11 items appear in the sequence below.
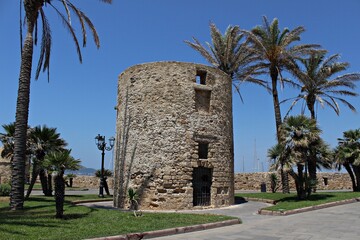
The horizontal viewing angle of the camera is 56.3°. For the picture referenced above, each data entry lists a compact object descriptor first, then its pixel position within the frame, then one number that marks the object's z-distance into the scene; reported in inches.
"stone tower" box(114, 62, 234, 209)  651.5
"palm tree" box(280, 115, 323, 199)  705.6
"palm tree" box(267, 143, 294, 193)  699.4
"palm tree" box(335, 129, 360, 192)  919.7
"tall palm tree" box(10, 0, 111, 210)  548.7
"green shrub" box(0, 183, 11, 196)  832.3
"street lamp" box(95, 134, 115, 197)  977.4
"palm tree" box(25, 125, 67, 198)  809.5
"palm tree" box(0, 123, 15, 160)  859.4
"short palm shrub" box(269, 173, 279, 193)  1093.8
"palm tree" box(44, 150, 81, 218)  454.6
